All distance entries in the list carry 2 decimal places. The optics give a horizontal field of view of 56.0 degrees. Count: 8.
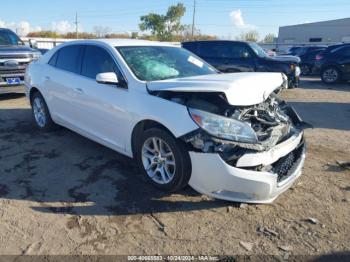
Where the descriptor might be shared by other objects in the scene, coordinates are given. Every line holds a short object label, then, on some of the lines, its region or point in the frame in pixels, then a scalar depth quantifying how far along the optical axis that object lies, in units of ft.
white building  171.53
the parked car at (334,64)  43.62
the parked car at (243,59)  34.88
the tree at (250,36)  264.13
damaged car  10.40
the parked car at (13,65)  28.68
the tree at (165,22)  213.25
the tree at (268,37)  295.48
